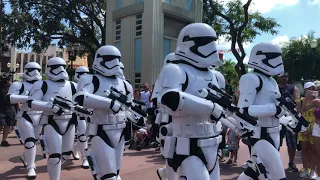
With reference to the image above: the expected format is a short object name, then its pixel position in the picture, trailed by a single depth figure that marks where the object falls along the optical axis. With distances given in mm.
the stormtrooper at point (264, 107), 3256
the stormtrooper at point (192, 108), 2394
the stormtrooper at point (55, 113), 4073
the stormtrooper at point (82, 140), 5624
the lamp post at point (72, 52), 12244
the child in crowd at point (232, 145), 5746
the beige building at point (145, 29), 10011
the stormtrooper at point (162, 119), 3676
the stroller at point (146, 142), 7219
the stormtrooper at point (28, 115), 4923
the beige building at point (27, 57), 37900
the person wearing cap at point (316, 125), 4411
